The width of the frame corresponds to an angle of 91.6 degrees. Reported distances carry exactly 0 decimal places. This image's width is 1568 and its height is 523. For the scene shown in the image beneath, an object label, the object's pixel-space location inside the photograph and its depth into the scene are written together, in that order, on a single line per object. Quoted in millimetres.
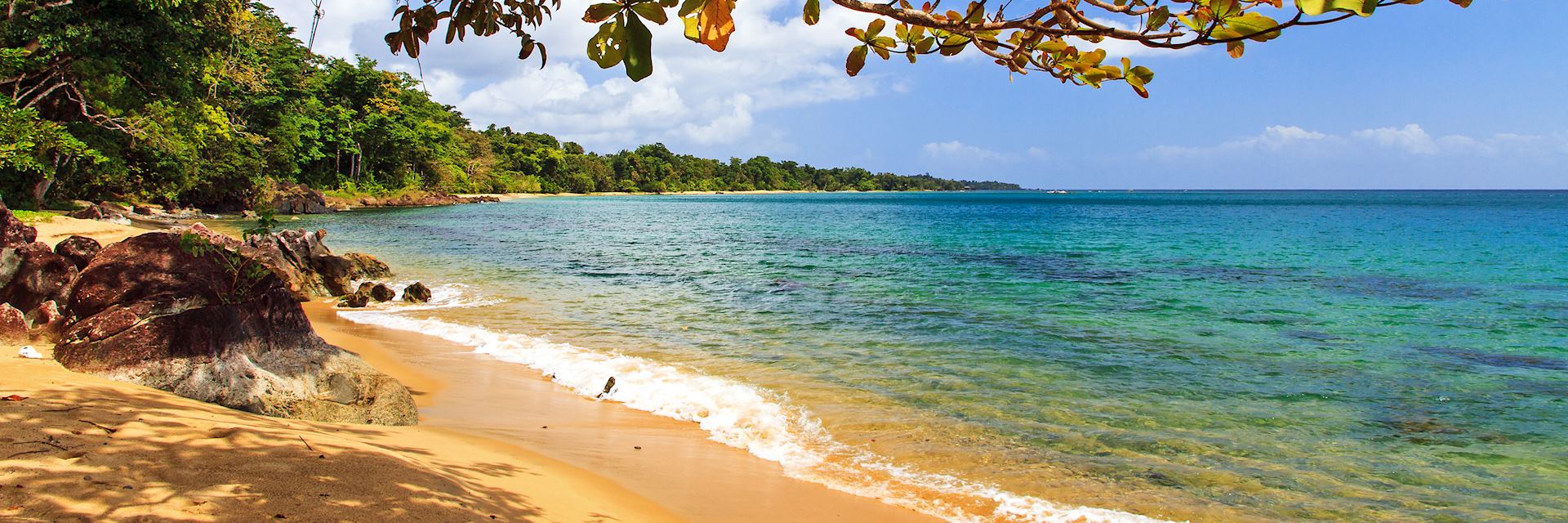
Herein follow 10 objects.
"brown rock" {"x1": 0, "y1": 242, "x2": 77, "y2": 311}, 6438
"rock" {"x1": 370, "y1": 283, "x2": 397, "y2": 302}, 12945
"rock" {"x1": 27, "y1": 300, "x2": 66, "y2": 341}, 5582
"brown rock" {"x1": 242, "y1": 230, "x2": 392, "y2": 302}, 13055
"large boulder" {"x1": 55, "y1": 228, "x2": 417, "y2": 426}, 5062
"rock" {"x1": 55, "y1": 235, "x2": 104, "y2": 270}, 7266
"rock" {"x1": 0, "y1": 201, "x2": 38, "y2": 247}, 7684
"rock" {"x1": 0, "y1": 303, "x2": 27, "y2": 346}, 5332
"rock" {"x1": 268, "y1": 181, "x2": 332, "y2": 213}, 40562
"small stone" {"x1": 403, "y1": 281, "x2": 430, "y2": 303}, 13047
